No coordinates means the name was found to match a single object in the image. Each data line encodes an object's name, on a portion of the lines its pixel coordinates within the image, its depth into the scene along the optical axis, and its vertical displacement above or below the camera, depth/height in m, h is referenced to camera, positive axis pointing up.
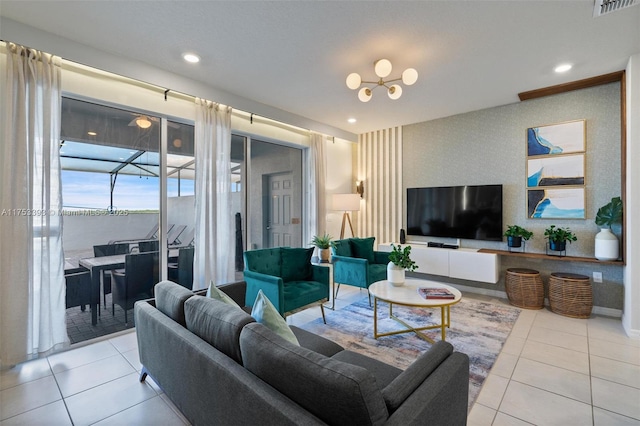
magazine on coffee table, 2.68 -0.77
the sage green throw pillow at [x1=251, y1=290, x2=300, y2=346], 1.54 -0.57
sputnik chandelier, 2.64 +1.29
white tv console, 3.97 -0.72
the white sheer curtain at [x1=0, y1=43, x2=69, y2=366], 2.32 +0.03
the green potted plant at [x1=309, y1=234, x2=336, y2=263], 4.69 -0.56
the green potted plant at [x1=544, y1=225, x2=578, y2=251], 3.58 -0.29
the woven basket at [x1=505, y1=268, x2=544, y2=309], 3.68 -0.98
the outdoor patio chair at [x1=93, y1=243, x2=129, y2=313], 3.02 -0.41
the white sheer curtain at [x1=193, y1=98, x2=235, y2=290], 3.46 +0.22
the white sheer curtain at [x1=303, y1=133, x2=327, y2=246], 5.06 +0.47
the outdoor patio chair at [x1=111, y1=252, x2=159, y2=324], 3.14 -0.74
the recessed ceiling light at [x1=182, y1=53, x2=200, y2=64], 2.81 +1.56
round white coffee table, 2.55 -0.78
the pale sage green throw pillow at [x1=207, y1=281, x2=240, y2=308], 1.90 -0.55
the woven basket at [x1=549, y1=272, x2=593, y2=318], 3.35 -0.97
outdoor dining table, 2.98 -0.58
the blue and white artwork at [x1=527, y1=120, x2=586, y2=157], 3.63 +1.00
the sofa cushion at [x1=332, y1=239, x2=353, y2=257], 4.33 -0.52
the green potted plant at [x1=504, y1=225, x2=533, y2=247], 3.91 -0.29
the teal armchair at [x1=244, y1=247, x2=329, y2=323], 2.84 -0.72
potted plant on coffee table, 3.07 -0.55
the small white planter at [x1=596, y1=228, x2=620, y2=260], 3.25 -0.36
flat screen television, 4.25 +0.04
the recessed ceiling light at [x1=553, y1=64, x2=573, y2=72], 3.06 +1.59
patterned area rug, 2.51 -1.25
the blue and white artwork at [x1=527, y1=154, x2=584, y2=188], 3.64 +0.58
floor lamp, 5.12 +0.22
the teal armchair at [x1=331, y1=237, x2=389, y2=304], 3.86 -0.70
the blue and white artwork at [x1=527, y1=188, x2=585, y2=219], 3.64 +0.14
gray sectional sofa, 0.96 -0.68
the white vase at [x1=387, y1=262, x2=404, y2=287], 3.09 -0.66
